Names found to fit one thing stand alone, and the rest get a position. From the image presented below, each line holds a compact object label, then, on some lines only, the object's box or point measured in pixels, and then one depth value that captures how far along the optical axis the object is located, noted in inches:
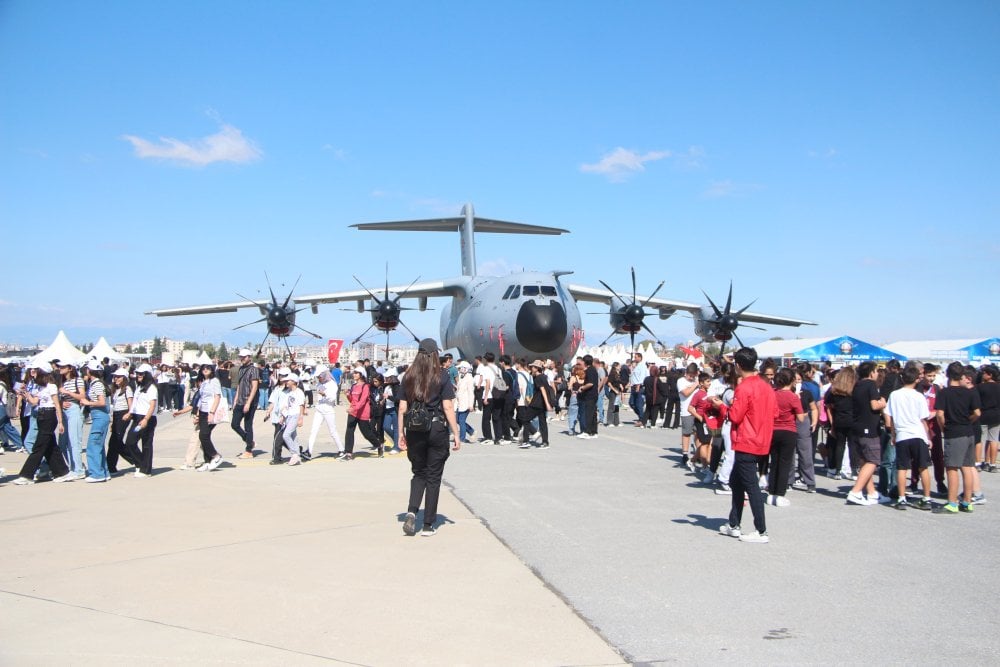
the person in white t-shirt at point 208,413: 413.7
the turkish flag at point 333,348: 1231.5
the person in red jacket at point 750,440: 257.1
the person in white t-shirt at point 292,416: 454.2
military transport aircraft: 801.6
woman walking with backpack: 269.0
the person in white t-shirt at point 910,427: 313.0
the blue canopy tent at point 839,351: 1312.7
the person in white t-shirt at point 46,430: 378.3
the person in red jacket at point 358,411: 472.4
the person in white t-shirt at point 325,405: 470.6
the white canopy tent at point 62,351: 1099.9
